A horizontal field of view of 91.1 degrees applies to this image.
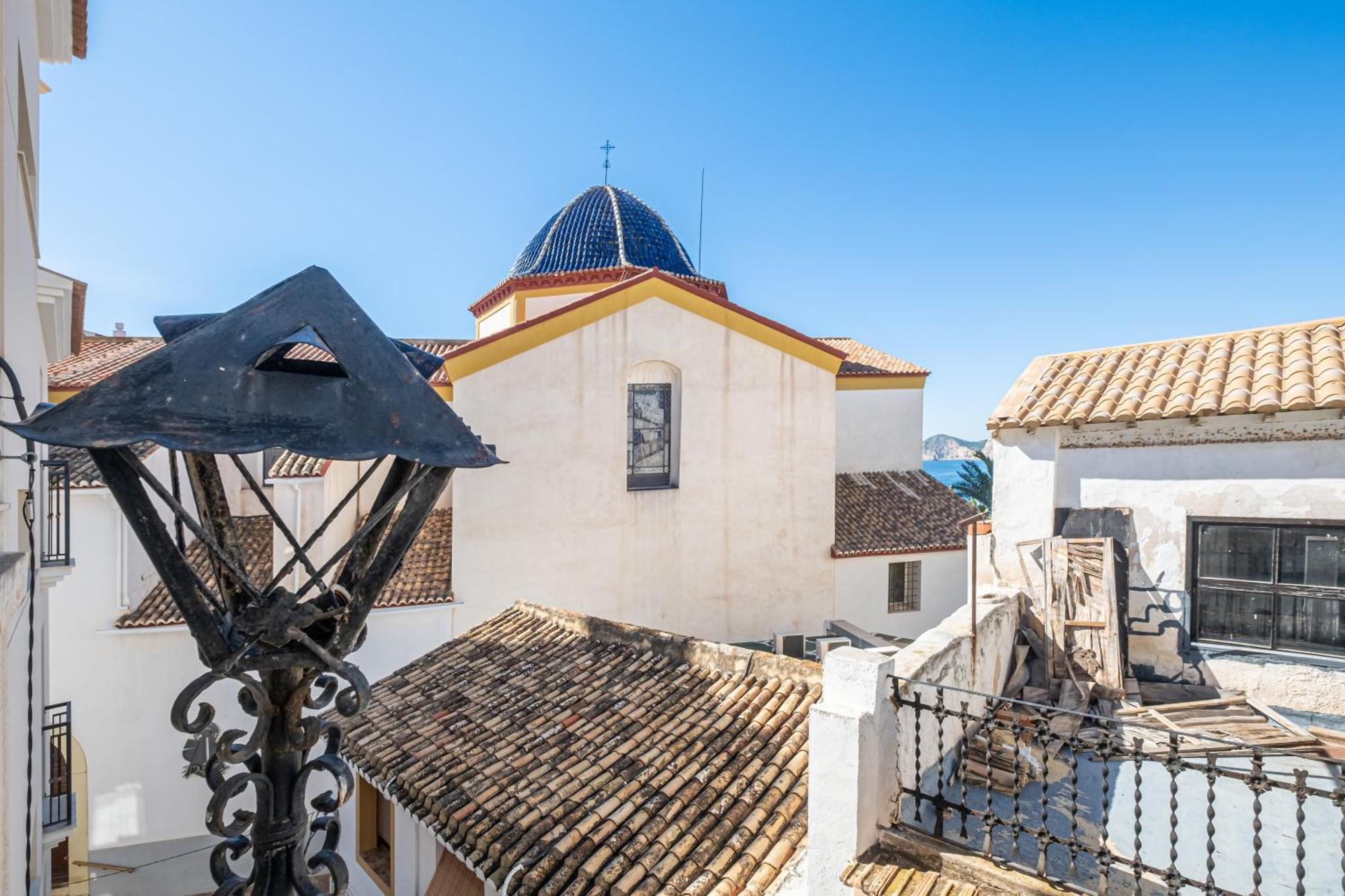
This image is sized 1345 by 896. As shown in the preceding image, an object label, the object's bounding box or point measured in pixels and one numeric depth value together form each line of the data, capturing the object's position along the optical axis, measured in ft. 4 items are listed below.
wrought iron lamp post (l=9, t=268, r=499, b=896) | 5.06
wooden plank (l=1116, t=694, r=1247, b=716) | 15.91
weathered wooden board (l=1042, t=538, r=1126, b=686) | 17.92
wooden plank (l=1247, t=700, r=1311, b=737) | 15.02
